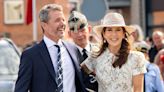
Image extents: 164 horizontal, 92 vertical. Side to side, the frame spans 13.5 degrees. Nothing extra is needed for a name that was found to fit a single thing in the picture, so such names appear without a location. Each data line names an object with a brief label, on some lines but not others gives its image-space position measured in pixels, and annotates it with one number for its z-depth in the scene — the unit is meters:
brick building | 21.50
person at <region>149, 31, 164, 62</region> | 13.12
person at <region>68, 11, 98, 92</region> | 6.85
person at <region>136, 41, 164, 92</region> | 7.66
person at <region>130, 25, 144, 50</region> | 11.55
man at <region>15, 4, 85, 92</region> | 6.07
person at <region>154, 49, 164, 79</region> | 8.98
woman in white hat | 6.08
